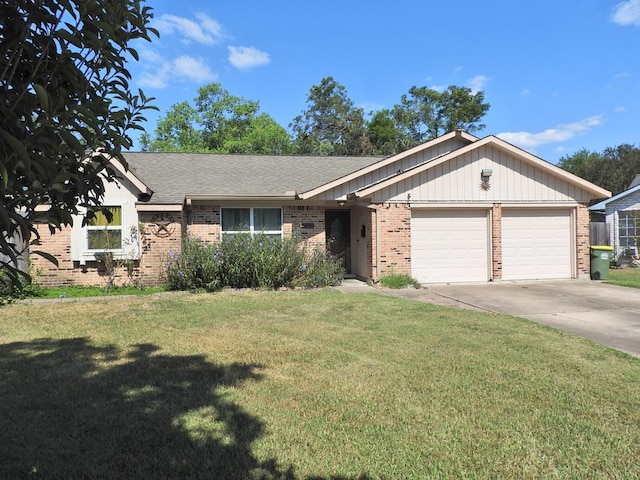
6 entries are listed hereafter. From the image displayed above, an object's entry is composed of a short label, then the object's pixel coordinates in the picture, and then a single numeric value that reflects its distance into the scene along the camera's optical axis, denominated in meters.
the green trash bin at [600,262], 13.73
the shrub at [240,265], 11.73
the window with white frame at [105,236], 12.37
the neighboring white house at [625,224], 19.44
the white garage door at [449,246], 13.22
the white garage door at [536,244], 13.66
